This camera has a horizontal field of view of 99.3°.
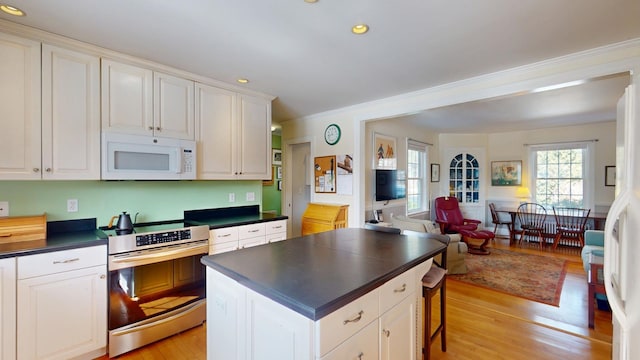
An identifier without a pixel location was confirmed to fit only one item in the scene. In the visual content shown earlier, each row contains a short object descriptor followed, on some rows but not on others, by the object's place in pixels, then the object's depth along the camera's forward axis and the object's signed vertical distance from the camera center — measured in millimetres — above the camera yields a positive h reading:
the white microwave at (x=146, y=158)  2295 +185
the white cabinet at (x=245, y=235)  2695 -624
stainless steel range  2094 -891
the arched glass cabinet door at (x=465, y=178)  6559 +2
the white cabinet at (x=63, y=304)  1783 -883
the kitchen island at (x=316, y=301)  1075 -568
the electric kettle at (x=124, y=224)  2307 -397
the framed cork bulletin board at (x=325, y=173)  4246 +78
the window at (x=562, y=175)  5492 +69
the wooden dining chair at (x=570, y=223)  5050 -877
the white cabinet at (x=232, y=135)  2916 +502
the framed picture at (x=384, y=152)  4662 +470
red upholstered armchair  5500 -842
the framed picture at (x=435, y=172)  6340 +132
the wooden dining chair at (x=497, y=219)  6008 -934
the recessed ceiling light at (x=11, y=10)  1711 +1078
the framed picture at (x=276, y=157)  5855 +454
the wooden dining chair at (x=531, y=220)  5445 -879
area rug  3309 -1382
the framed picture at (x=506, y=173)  6191 +121
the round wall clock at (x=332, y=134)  4207 +693
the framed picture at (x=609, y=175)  5184 +61
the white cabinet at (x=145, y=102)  2320 +703
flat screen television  4602 -118
